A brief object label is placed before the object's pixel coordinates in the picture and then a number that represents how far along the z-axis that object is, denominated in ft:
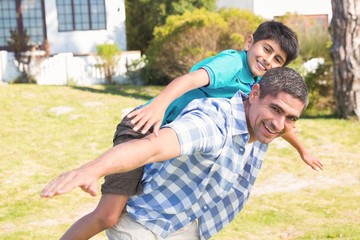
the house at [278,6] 78.12
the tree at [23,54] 64.28
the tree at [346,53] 40.16
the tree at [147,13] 70.49
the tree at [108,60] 66.08
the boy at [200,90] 11.14
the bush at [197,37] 53.21
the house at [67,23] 75.92
